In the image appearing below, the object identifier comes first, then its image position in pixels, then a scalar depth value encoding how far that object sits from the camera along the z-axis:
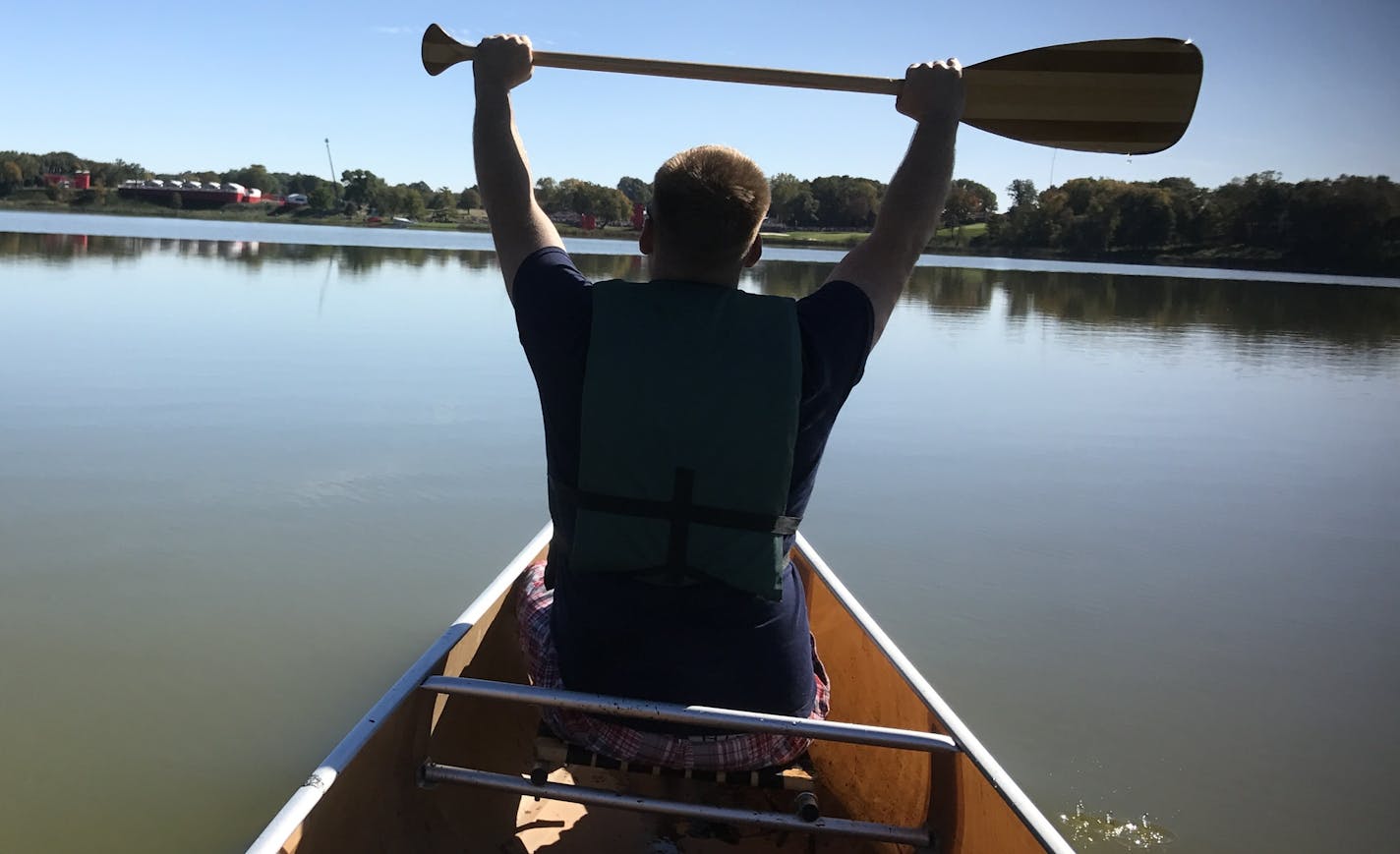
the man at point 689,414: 1.74
